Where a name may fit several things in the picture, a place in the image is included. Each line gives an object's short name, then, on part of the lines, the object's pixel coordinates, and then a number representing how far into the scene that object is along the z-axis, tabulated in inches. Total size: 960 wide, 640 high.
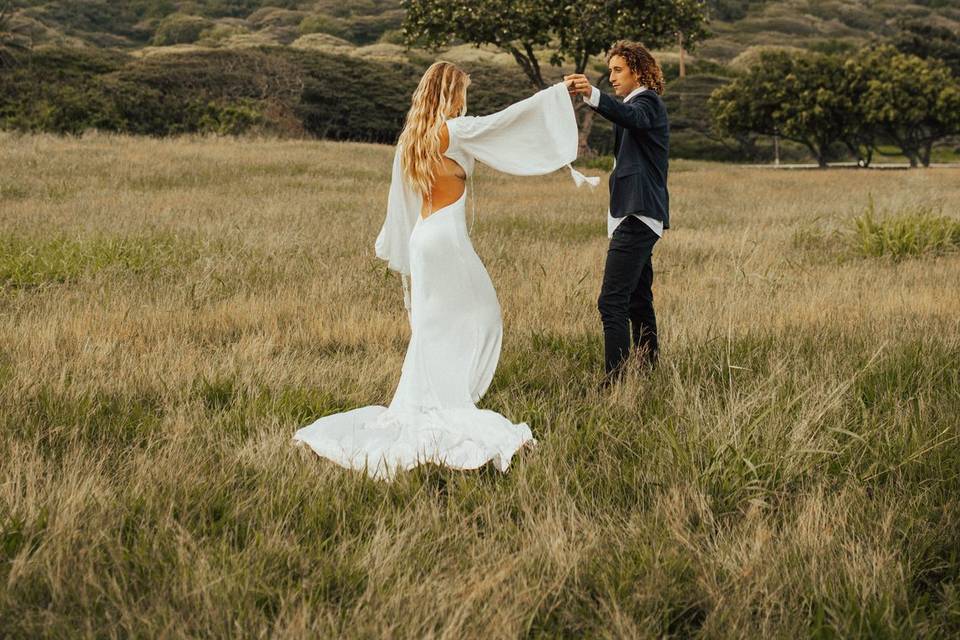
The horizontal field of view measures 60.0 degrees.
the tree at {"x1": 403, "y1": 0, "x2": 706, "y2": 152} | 1113.4
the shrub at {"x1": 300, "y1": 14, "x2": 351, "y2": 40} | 4239.7
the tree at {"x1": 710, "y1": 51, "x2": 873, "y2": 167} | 1879.9
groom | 206.8
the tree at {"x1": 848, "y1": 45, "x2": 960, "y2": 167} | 1849.2
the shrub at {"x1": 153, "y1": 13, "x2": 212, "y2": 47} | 3585.1
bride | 188.5
